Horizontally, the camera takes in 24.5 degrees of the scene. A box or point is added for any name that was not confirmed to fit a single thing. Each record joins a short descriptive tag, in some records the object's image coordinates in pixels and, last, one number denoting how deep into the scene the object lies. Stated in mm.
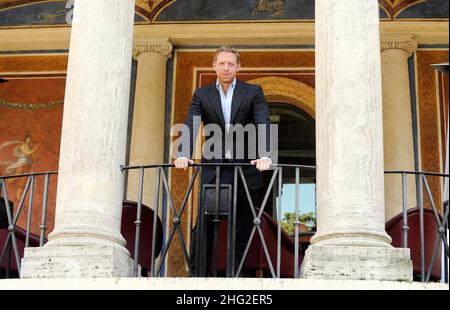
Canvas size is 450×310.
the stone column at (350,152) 7727
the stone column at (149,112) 12211
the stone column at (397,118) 11992
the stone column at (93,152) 7965
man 8406
